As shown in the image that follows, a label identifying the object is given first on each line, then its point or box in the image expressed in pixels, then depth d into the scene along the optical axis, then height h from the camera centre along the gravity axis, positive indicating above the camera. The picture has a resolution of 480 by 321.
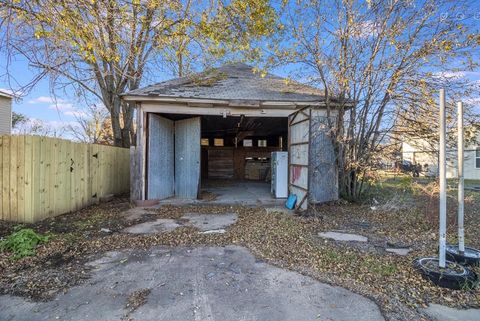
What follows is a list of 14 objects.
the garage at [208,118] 6.91 +0.77
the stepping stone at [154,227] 4.80 -1.33
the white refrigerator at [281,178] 7.99 -0.66
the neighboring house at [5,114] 12.59 +1.92
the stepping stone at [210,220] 5.11 -1.33
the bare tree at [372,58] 5.57 +2.11
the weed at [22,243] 3.56 -1.21
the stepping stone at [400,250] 3.73 -1.33
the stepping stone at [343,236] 4.38 -1.34
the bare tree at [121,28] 3.81 +2.39
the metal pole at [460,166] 2.95 -0.11
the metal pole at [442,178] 2.85 -0.23
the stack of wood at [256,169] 14.30 -0.72
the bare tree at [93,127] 18.80 +2.06
